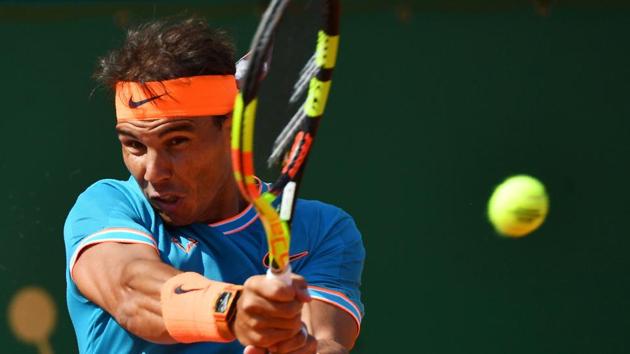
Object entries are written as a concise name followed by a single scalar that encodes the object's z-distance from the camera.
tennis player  5.77
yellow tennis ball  8.61
